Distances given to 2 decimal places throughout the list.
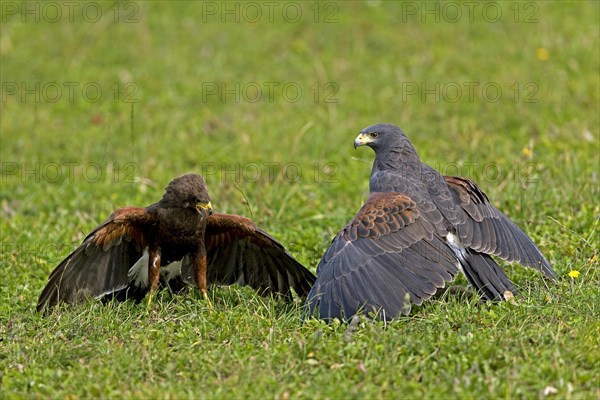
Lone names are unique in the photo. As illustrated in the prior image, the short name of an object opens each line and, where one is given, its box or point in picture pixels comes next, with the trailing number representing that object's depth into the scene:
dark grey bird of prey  12.30
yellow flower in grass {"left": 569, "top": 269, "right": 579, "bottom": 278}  13.40
